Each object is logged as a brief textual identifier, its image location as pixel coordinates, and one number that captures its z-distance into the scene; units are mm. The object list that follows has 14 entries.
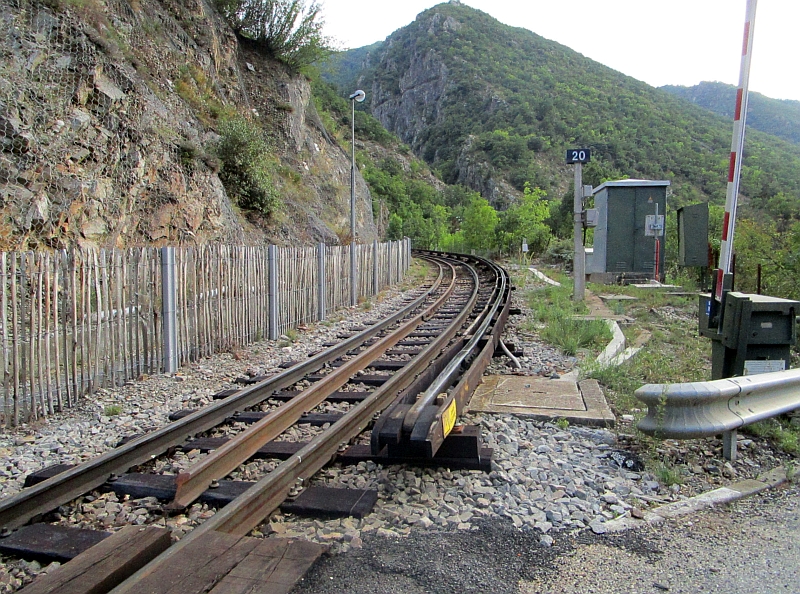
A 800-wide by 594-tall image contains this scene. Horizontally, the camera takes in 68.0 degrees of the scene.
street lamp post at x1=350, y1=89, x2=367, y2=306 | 15562
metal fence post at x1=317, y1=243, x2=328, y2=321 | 12938
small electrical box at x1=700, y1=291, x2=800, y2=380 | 5594
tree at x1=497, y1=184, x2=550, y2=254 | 38656
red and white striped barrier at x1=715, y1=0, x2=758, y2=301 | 5504
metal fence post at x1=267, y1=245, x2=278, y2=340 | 10477
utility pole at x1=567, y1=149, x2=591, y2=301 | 14727
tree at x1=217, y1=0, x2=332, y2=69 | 23891
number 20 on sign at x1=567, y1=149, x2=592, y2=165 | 14641
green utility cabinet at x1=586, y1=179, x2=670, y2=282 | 19266
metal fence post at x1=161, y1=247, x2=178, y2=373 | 7734
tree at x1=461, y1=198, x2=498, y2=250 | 42781
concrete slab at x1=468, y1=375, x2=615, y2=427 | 5547
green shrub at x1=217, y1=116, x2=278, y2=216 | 16641
